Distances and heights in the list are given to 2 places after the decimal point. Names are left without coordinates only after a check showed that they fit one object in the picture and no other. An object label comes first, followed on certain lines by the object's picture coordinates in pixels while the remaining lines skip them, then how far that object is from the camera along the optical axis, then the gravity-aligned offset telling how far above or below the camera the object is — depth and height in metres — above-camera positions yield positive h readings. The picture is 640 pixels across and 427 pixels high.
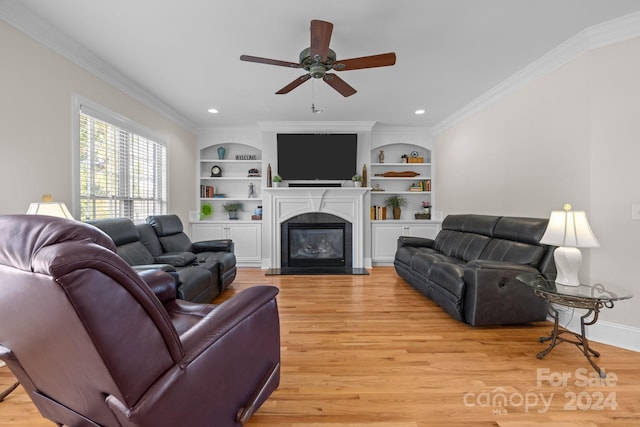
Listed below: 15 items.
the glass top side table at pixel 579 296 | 1.92 -0.59
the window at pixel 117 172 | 3.03 +0.47
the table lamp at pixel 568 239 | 2.10 -0.22
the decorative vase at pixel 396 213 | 5.57 -0.07
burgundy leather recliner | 0.72 -0.41
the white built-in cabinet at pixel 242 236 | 5.30 -0.51
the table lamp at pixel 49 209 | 2.05 -0.01
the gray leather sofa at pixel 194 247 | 3.54 -0.54
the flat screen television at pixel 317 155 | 5.19 +1.00
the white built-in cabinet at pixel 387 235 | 5.37 -0.49
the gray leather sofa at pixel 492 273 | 2.57 -0.64
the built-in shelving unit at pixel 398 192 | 5.38 +0.34
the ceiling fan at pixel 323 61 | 2.11 +1.25
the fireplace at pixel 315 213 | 5.18 -0.07
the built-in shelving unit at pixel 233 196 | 5.31 +0.26
